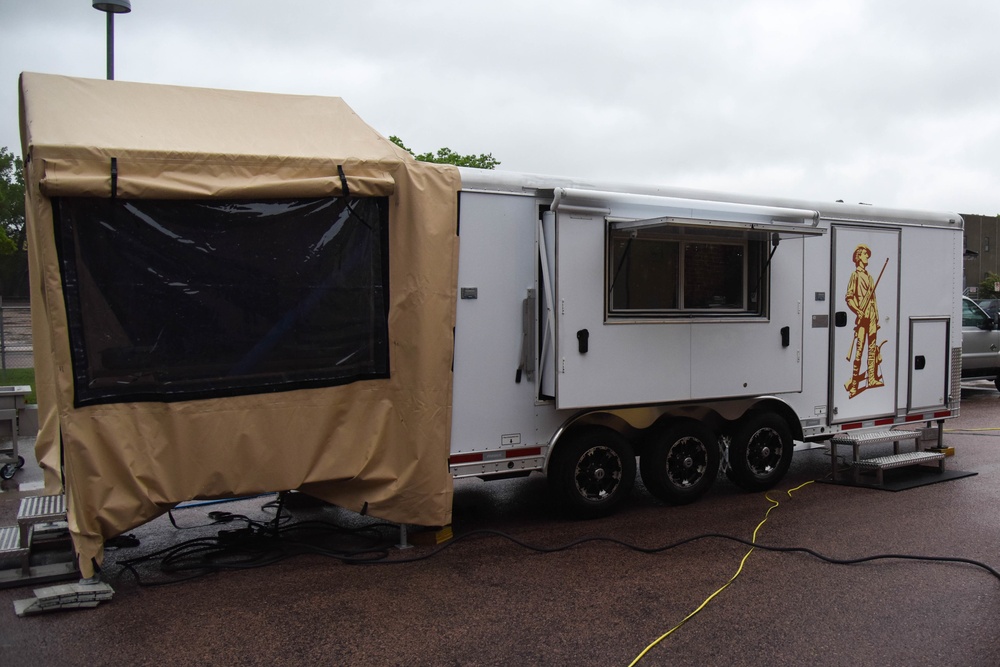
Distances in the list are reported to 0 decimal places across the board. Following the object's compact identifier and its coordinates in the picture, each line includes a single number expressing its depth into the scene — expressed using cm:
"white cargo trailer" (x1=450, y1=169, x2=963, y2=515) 647
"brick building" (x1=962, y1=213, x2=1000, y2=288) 5212
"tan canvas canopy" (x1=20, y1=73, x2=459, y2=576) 507
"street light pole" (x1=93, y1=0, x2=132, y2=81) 995
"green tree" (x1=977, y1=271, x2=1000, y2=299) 4640
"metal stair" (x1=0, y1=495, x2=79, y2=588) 536
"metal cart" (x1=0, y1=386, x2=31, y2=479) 855
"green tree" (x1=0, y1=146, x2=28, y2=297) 3470
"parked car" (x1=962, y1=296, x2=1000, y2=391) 1508
